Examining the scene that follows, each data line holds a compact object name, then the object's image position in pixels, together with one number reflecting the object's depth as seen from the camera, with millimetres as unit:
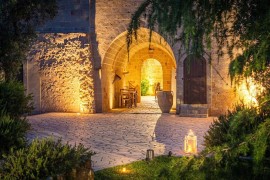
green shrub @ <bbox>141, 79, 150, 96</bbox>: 22469
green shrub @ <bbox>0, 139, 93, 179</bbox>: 2988
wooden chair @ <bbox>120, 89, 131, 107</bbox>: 14070
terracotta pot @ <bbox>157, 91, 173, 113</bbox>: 11906
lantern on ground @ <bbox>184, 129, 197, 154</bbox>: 5309
